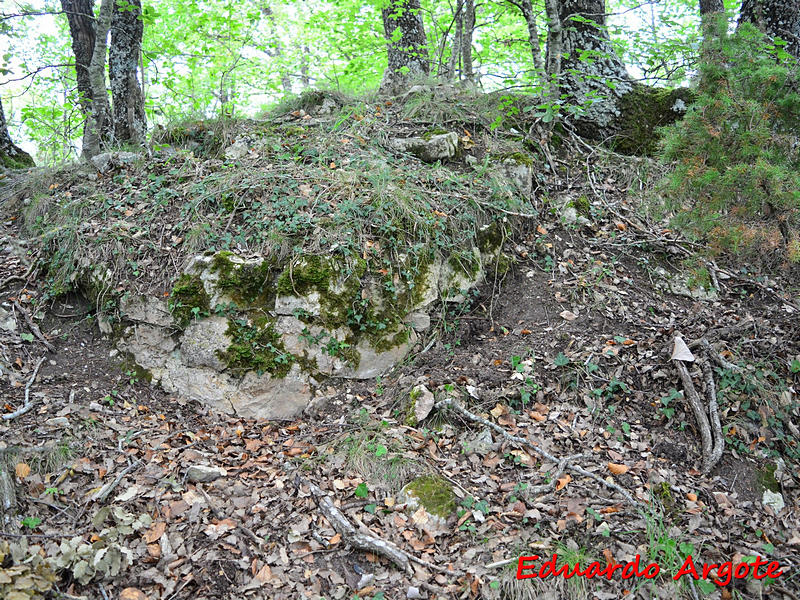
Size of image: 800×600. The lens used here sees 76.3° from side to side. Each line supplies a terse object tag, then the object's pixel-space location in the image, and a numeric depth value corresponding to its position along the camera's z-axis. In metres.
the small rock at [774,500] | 3.62
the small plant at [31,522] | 3.15
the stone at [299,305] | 4.96
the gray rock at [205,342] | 4.89
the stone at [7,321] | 5.00
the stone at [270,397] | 4.82
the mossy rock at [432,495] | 3.70
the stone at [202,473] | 3.91
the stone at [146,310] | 5.04
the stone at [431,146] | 6.45
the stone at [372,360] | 5.04
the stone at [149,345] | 4.98
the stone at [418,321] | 5.21
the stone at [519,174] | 6.32
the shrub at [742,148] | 3.59
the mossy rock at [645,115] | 7.10
